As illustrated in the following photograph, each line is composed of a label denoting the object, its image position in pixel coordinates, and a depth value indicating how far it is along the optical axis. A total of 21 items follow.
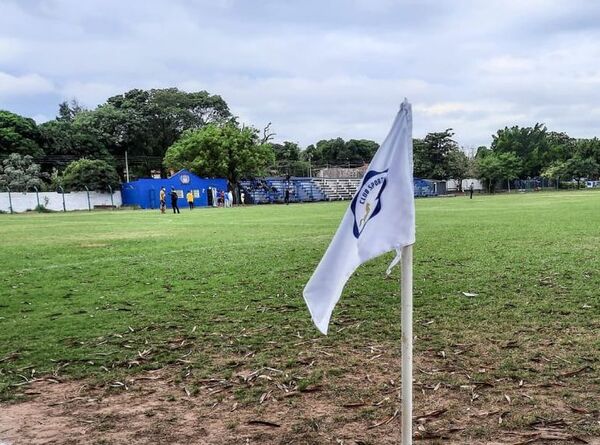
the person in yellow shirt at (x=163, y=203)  34.64
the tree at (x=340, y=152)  96.19
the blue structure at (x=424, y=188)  67.72
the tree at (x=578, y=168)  76.81
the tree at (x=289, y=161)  74.34
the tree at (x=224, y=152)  50.78
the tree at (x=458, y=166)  72.12
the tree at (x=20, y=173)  48.00
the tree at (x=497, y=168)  74.18
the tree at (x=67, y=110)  90.66
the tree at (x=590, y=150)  81.69
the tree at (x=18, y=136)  54.91
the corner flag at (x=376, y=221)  2.51
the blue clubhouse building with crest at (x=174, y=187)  49.22
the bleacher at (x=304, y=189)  56.81
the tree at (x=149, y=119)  66.50
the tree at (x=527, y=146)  84.94
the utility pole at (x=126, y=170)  63.53
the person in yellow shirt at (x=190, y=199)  40.39
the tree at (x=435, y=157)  71.56
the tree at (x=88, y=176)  48.72
